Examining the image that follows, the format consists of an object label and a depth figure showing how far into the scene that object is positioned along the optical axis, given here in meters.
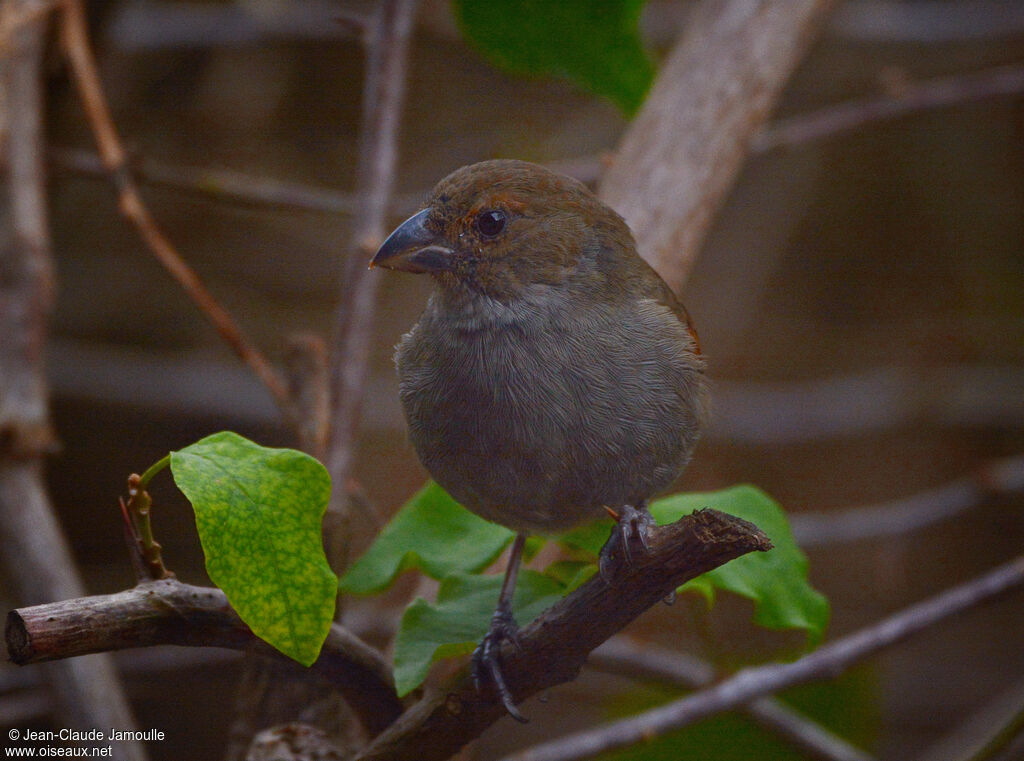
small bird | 3.69
